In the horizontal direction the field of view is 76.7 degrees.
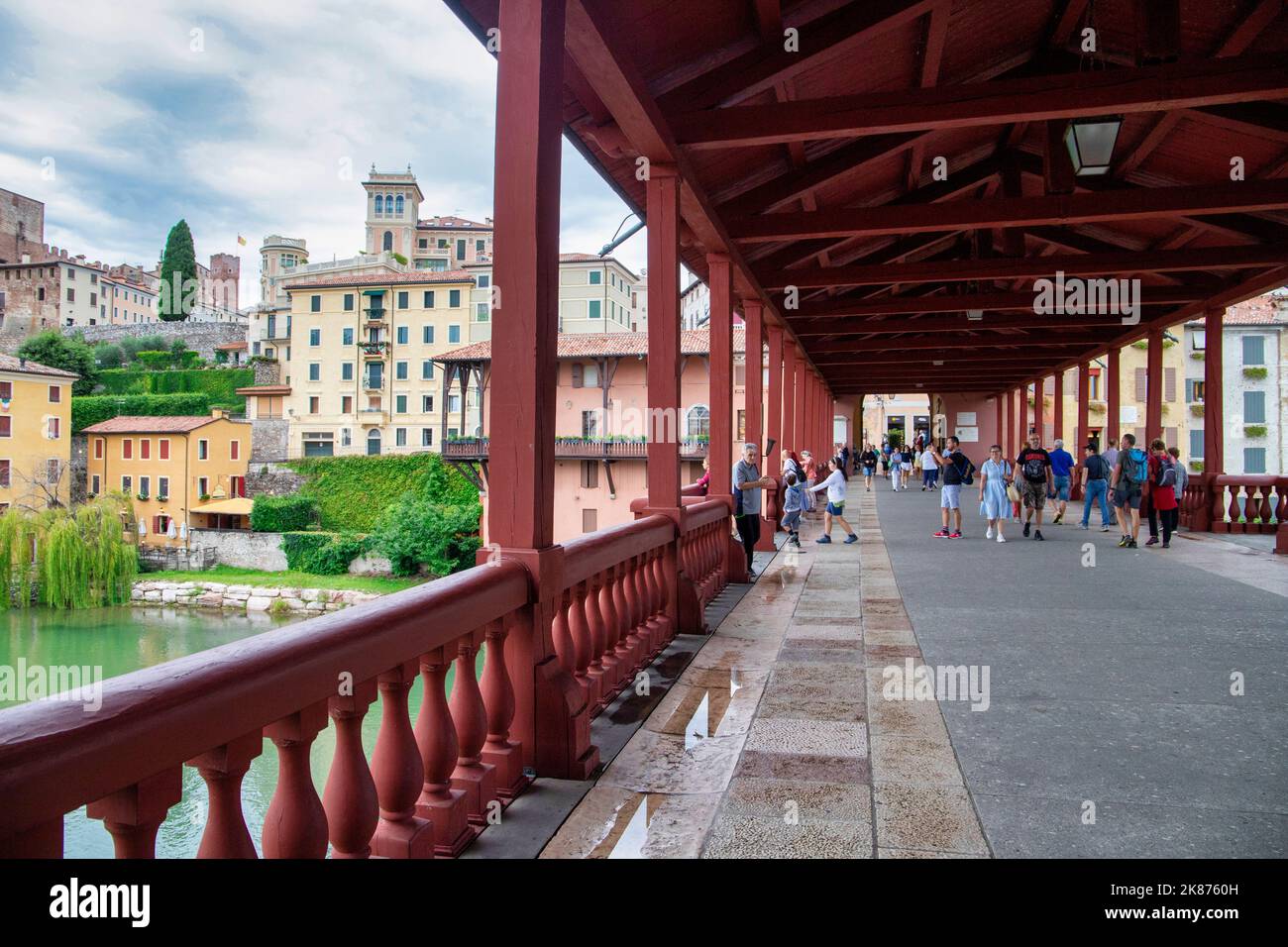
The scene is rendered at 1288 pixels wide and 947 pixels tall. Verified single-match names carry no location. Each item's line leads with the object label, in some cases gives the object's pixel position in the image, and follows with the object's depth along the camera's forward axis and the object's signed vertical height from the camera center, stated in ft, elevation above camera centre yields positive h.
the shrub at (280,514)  138.62 -9.77
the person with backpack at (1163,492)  33.30 -1.10
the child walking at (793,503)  34.60 -1.76
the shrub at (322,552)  128.26 -14.93
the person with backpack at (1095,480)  38.81 -0.74
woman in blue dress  35.62 -1.23
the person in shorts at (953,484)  36.24 -0.92
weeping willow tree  99.40 -13.02
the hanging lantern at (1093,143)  19.71 +8.01
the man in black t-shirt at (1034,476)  36.30 -0.52
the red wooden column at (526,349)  10.11 +1.41
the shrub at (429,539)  122.62 -12.15
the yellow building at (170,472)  125.18 -2.60
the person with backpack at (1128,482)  33.78 -0.69
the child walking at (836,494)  35.42 -1.38
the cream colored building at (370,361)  171.94 +20.98
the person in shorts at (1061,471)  41.55 -0.28
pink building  116.37 +6.07
